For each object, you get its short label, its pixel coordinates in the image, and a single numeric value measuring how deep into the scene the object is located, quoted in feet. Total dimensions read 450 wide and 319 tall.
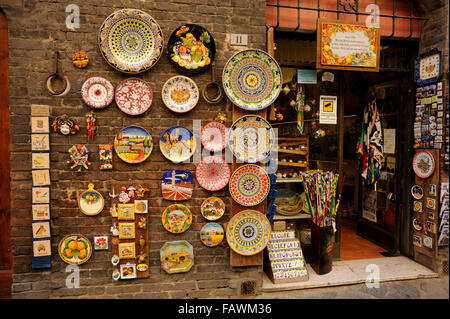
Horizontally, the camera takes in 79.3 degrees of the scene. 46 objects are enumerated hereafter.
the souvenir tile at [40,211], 8.77
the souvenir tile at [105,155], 9.02
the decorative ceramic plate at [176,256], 9.46
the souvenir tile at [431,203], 11.14
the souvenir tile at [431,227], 11.13
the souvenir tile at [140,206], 9.22
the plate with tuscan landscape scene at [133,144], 9.11
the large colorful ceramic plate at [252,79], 9.32
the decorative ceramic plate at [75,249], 9.03
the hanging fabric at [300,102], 11.72
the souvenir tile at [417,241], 11.78
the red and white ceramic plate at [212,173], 9.49
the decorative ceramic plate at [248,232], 9.66
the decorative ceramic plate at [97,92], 8.84
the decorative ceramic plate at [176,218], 9.39
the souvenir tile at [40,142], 8.63
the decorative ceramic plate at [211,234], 9.60
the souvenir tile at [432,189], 11.14
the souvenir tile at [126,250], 9.21
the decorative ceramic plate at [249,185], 9.57
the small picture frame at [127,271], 9.29
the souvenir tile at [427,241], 11.27
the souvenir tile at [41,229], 8.80
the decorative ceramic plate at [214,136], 9.43
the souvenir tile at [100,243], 9.19
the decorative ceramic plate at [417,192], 11.71
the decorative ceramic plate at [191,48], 9.12
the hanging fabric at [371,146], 13.30
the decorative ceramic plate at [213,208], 9.55
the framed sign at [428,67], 11.00
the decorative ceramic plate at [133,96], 9.01
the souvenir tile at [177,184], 9.34
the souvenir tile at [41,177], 8.73
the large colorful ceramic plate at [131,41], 8.78
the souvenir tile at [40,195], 8.74
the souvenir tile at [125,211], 9.15
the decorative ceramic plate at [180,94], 9.20
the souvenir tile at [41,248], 8.82
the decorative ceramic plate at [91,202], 9.06
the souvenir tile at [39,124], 8.60
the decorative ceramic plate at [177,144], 9.28
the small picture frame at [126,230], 9.19
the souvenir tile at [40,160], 8.69
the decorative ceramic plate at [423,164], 11.19
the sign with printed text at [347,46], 10.33
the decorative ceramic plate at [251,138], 9.48
